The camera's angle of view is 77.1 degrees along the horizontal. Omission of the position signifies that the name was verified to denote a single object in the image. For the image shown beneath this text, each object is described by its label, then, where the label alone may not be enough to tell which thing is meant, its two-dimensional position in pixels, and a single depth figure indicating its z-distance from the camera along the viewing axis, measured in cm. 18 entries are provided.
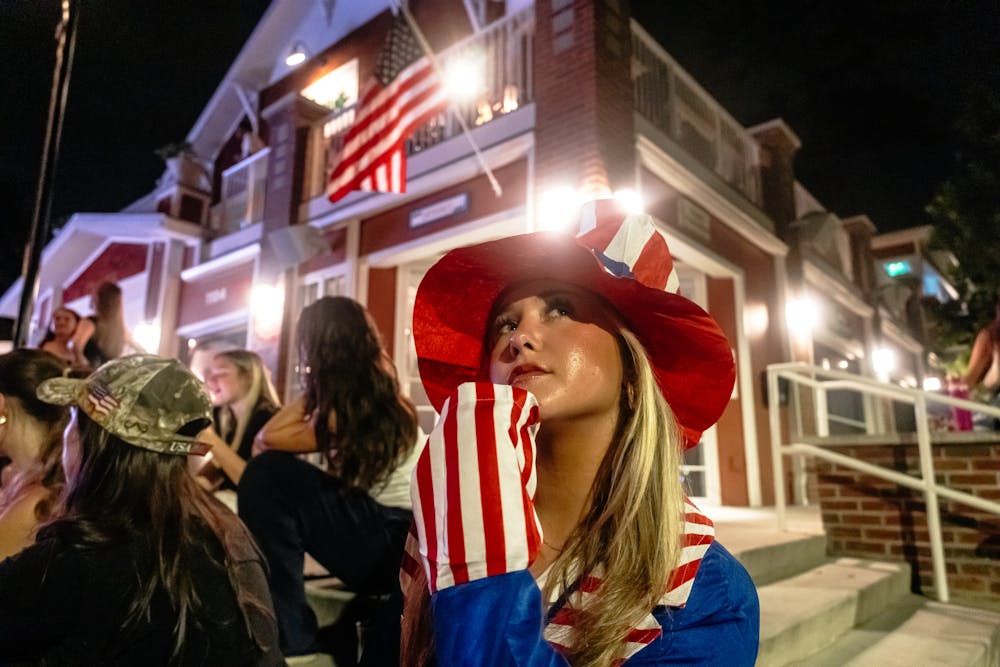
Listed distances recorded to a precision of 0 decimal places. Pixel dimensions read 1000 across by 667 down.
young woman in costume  79
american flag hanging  602
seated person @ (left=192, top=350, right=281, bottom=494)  338
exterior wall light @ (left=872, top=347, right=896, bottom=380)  1308
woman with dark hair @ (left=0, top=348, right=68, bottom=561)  208
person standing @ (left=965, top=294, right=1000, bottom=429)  407
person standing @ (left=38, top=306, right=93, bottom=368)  470
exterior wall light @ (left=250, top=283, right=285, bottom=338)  848
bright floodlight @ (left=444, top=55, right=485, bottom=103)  624
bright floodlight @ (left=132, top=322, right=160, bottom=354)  1081
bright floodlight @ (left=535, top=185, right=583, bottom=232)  555
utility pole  365
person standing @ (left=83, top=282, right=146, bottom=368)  471
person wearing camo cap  137
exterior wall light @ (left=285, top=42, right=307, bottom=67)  1145
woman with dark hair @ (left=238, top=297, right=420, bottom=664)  238
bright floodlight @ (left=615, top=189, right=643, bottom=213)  573
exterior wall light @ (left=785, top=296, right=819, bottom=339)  895
